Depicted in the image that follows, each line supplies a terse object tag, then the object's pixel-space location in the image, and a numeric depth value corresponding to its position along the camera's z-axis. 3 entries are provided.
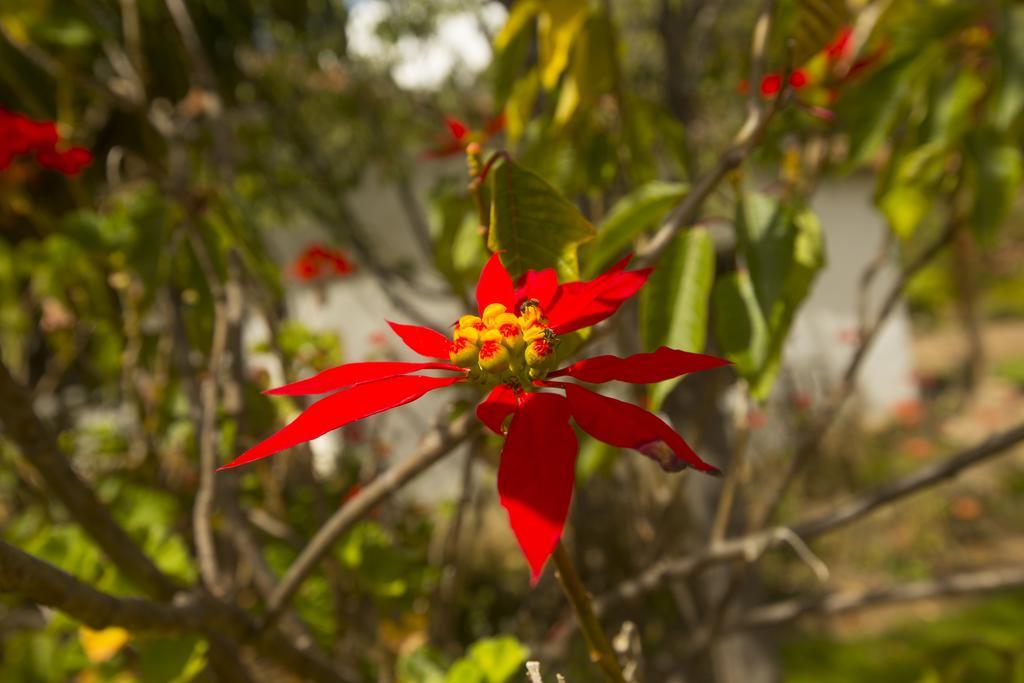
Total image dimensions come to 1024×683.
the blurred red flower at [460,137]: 0.68
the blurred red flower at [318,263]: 1.64
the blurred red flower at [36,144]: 0.87
